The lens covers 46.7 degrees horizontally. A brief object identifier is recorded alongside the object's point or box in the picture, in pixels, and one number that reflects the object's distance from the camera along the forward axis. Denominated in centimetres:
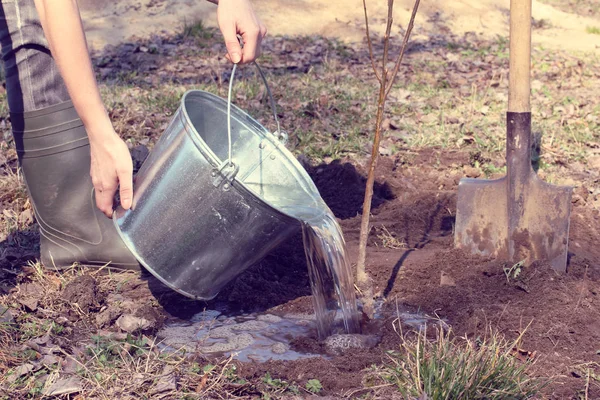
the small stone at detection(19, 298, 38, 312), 273
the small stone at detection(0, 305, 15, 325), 249
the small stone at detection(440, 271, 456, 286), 312
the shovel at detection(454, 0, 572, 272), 327
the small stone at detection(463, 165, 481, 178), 450
